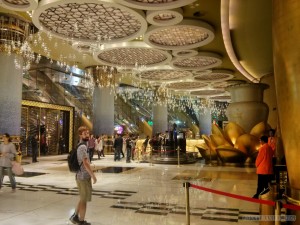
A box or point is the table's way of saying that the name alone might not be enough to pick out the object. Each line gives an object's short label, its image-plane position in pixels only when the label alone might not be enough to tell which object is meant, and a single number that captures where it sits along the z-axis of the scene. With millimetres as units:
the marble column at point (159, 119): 28203
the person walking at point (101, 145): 16366
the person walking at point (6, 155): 6715
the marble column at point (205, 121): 34875
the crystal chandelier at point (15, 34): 11580
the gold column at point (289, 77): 3439
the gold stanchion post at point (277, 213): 3018
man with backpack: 4375
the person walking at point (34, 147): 13704
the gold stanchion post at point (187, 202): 3944
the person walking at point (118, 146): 14711
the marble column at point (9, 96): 11688
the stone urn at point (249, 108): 14922
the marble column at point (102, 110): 19891
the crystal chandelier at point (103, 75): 19656
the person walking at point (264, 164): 5648
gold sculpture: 12312
